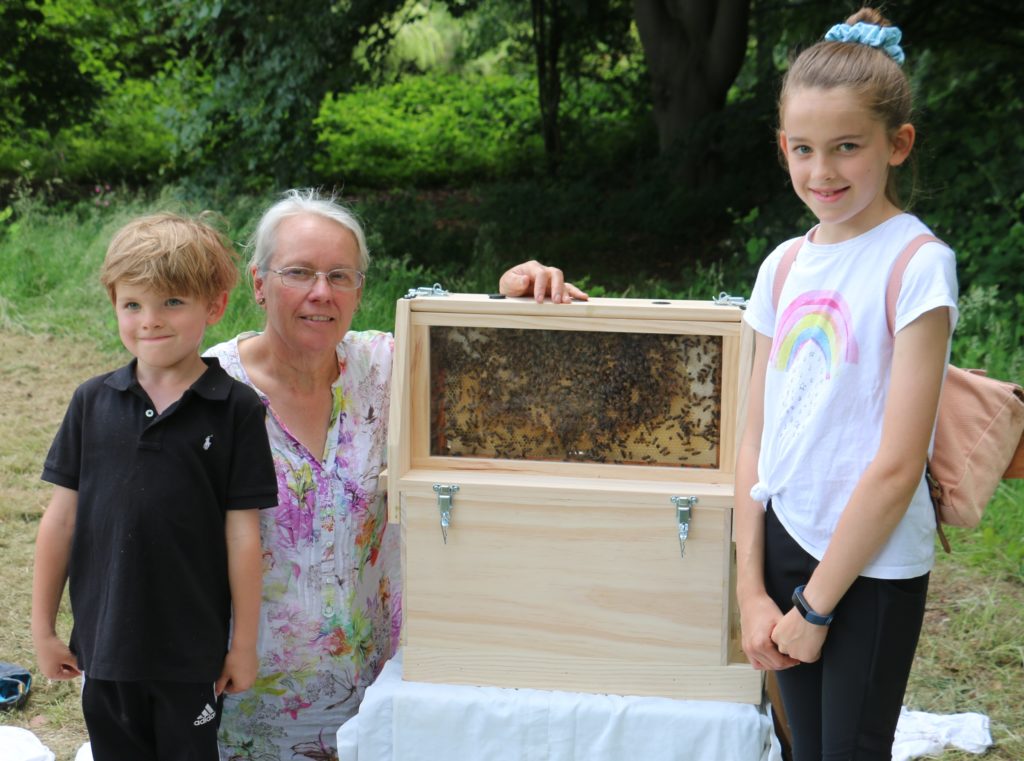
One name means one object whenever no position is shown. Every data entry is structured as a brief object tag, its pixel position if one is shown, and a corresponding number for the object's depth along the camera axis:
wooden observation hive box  2.11
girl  1.63
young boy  1.99
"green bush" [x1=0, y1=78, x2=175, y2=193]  11.53
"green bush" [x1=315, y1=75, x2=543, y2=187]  13.28
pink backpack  1.72
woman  2.35
